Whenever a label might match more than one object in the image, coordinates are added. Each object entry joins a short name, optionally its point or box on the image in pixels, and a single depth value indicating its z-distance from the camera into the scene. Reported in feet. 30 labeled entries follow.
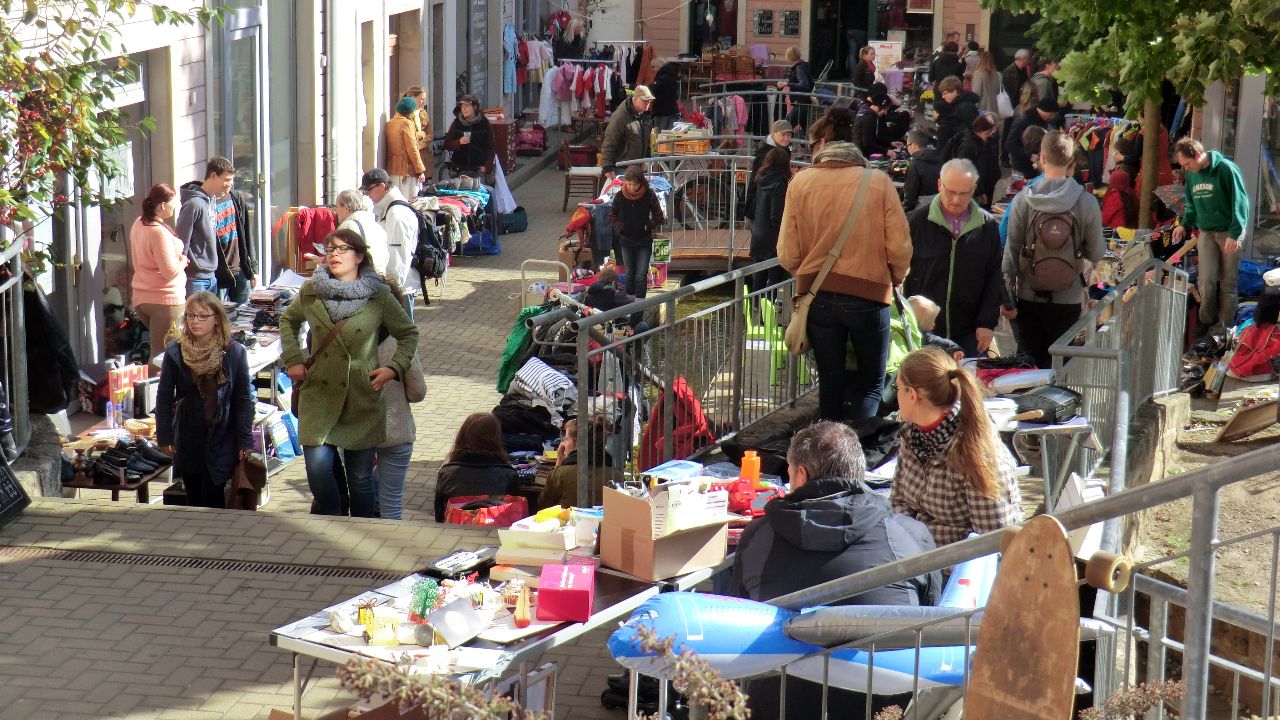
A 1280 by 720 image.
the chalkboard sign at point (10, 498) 24.90
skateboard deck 11.48
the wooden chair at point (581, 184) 66.23
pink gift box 16.60
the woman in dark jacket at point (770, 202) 41.04
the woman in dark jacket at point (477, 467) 26.39
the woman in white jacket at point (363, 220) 37.88
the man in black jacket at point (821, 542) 16.24
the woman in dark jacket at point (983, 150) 52.21
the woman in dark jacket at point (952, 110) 55.98
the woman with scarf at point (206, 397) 25.66
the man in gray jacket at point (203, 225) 38.01
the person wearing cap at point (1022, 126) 63.36
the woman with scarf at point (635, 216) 45.60
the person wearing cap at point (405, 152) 57.72
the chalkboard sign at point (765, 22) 114.93
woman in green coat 24.86
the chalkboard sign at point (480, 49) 80.53
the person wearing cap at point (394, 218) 43.83
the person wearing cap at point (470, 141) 61.52
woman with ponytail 17.95
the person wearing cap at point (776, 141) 44.04
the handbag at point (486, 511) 25.53
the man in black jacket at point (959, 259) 28.96
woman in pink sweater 35.73
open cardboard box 17.78
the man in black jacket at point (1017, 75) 79.71
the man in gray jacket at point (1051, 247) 29.73
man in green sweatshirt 39.40
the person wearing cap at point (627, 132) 58.34
